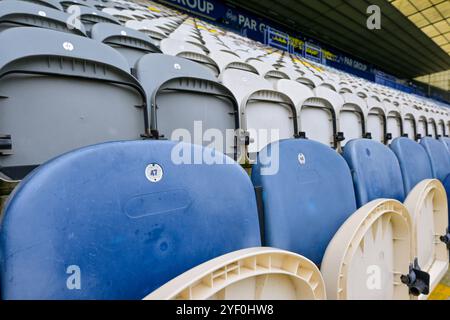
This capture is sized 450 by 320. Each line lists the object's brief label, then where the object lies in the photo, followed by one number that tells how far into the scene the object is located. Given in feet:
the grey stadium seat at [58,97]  1.48
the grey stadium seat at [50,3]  4.11
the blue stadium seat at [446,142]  3.54
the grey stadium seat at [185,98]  2.16
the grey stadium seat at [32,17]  2.74
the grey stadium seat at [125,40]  3.31
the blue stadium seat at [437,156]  2.84
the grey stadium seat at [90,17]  4.50
